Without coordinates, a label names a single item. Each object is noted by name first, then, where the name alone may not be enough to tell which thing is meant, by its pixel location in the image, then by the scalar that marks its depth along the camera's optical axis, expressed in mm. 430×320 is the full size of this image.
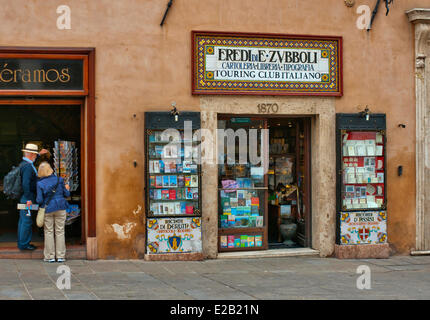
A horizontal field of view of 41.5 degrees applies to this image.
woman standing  9172
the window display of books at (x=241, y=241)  10438
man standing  9438
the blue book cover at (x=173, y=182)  9852
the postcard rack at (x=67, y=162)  10367
